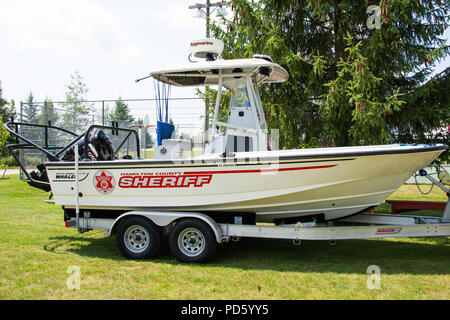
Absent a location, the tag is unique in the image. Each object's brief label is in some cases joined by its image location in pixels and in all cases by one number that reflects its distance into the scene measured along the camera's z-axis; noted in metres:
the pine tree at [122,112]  15.61
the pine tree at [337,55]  7.29
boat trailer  4.92
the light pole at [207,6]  16.67
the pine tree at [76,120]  14.88
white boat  4.73
